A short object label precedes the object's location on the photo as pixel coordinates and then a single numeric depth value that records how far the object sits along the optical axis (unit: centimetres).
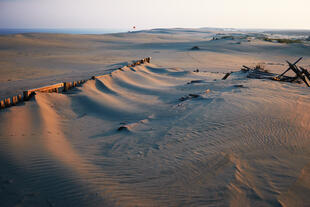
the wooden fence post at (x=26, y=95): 669
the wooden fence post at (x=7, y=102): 603
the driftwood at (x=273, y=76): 980
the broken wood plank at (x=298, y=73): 962
